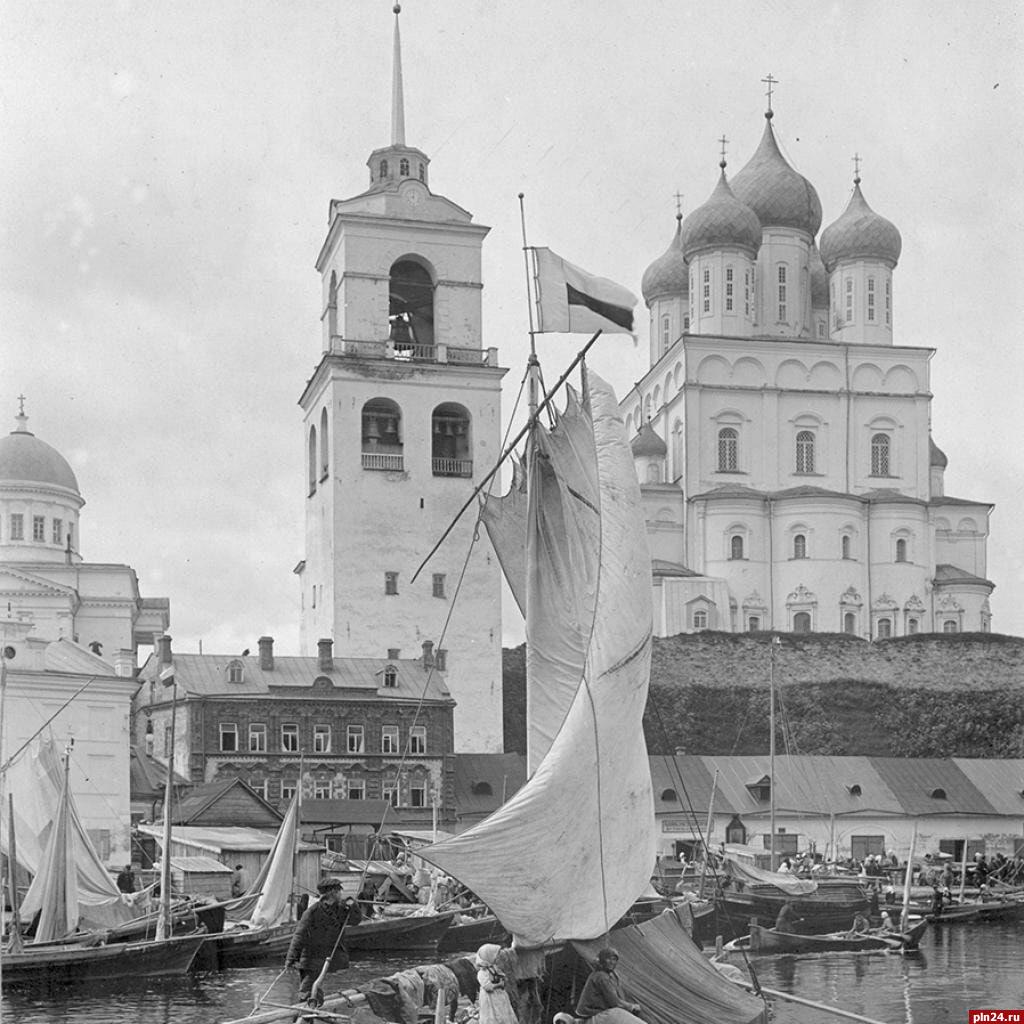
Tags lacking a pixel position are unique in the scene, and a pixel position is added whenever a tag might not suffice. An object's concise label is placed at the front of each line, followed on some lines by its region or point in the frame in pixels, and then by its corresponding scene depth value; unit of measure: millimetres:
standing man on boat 17062
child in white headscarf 15461
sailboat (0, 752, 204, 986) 27172
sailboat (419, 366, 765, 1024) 17188
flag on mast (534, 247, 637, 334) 20859
